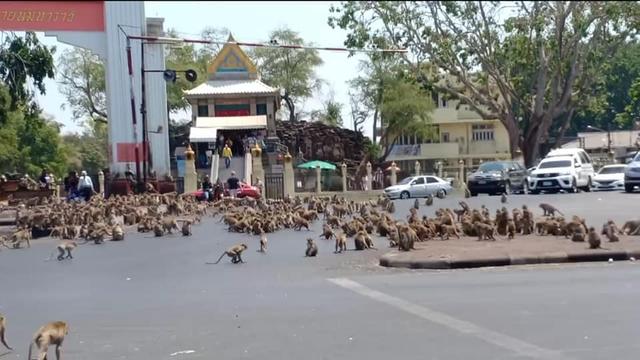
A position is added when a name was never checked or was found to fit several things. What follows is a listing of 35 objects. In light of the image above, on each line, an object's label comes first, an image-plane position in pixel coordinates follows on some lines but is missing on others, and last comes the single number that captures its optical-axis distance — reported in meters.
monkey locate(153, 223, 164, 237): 25.61
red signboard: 42.91
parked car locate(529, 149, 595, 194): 39.25
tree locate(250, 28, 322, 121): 76.19
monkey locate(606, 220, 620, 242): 18.63
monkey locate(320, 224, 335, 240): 22.41
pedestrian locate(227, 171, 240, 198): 41.47
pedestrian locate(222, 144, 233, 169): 50.10
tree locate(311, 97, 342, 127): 77.21
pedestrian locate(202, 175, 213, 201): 39.75
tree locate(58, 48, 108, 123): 76.38
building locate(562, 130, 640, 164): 71.43
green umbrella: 56.69
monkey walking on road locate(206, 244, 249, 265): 18.59
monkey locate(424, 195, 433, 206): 33.63
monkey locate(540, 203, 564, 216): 23.78
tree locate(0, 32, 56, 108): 34.91
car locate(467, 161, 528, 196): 41.34
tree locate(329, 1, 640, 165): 52.61
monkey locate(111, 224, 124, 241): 25.02
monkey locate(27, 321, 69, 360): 8.96
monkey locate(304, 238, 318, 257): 19.23
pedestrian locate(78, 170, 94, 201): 39.22
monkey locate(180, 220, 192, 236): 25.38
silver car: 45.50
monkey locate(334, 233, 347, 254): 19.77
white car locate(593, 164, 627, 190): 41.88
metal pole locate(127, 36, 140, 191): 42.09
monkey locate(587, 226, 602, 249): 17.66
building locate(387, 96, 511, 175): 79.00
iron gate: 47.00
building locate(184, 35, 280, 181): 58.12
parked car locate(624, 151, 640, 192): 36.47
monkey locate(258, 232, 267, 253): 20.48
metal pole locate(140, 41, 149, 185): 42.12
